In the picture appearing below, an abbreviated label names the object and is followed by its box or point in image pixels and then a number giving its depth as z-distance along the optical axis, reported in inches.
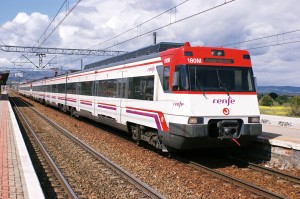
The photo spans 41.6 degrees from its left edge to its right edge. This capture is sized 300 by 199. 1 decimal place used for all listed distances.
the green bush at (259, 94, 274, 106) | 1724.9
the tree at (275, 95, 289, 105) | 1855.1
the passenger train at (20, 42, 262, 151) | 380.5
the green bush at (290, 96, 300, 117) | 1247.0
